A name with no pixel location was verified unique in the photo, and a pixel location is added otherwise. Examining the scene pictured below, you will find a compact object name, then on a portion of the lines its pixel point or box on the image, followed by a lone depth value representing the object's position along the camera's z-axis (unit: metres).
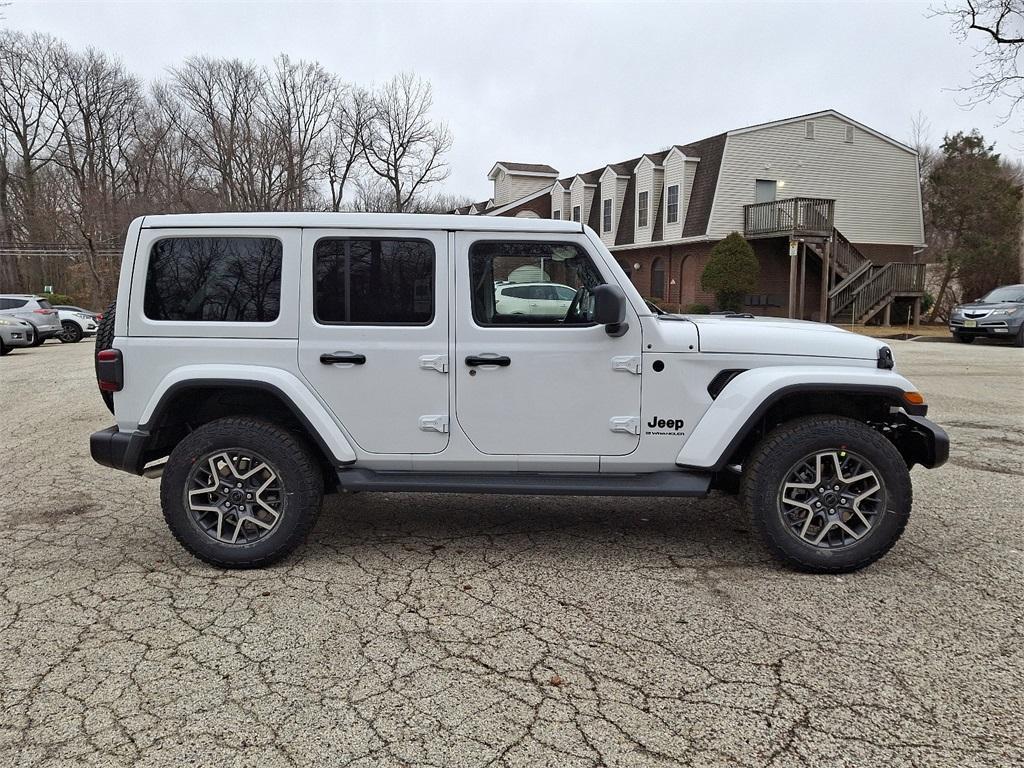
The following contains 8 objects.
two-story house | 26.28
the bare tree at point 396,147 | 41.94
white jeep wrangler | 3.85
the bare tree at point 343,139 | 42.44
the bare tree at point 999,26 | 22.41
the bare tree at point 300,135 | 41.56
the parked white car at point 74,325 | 22.98
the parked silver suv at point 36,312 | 19.48
